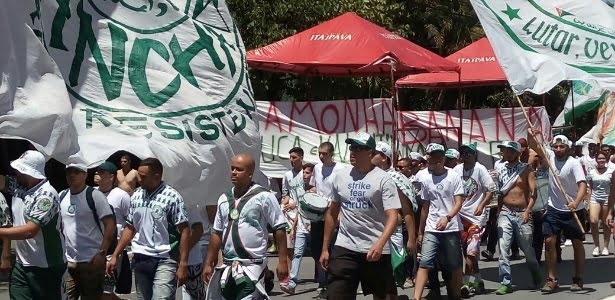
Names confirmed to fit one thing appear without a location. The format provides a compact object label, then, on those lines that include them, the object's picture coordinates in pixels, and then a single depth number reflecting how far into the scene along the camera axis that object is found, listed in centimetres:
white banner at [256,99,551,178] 1719
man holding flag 1280
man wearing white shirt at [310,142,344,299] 1250
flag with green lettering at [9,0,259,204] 698
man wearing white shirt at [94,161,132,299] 988
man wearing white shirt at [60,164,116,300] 889
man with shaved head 798
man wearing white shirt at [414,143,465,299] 1149
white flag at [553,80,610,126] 2358
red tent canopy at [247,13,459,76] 1684
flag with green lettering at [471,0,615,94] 1172
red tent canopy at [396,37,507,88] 2203
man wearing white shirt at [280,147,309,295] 1287
